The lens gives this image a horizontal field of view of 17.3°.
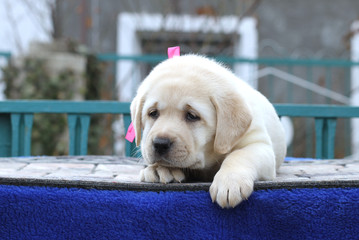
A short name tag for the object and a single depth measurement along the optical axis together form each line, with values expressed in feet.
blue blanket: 4.12
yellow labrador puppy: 4.28
